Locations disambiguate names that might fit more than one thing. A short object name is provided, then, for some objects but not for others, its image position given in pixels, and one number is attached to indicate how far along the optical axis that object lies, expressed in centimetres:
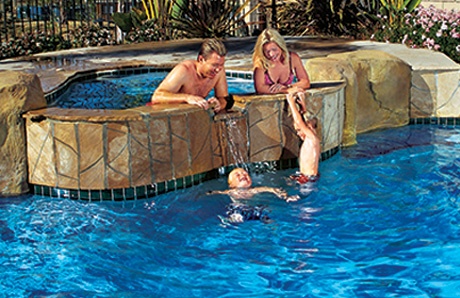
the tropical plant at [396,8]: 1259
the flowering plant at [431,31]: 1058
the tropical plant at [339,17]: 1410
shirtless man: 650
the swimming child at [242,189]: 620
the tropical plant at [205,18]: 1459
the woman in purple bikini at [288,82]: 678
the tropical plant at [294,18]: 1557
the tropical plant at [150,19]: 1479
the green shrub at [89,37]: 1433
